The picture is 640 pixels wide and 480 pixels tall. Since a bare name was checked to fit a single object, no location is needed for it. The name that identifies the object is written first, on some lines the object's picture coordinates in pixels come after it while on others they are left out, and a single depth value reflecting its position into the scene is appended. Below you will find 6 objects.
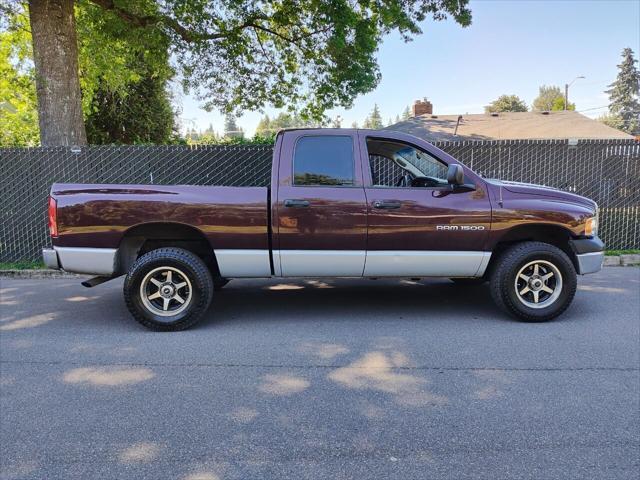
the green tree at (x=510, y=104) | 74.50
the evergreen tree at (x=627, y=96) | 76.19
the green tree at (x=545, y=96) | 96.69
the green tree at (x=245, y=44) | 9.48
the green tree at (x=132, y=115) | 21.45
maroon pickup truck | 5.03
